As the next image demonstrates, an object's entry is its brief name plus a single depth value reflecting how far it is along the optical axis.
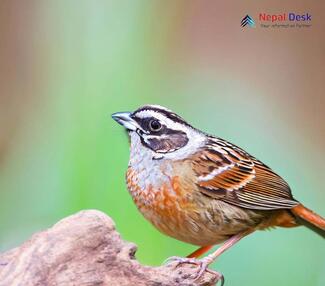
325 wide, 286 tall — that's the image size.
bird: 3.22
